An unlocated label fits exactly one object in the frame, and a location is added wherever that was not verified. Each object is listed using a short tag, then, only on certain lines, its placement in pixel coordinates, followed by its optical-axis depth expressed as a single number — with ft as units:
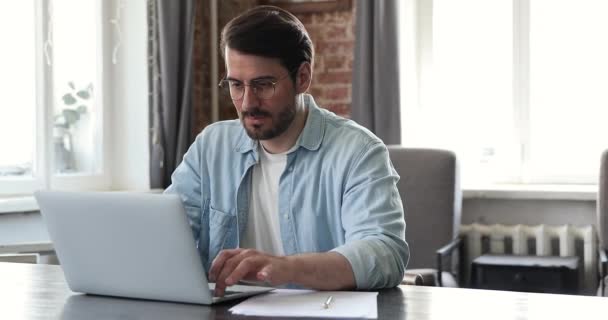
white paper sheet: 5.18
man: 6.75
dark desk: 5.27
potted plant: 13.32
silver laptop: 5.33
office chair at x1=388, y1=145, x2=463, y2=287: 12.30
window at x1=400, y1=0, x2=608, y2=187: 14.87
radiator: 13.69
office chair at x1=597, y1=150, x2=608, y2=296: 11.74
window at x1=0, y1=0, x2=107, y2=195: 12.55
